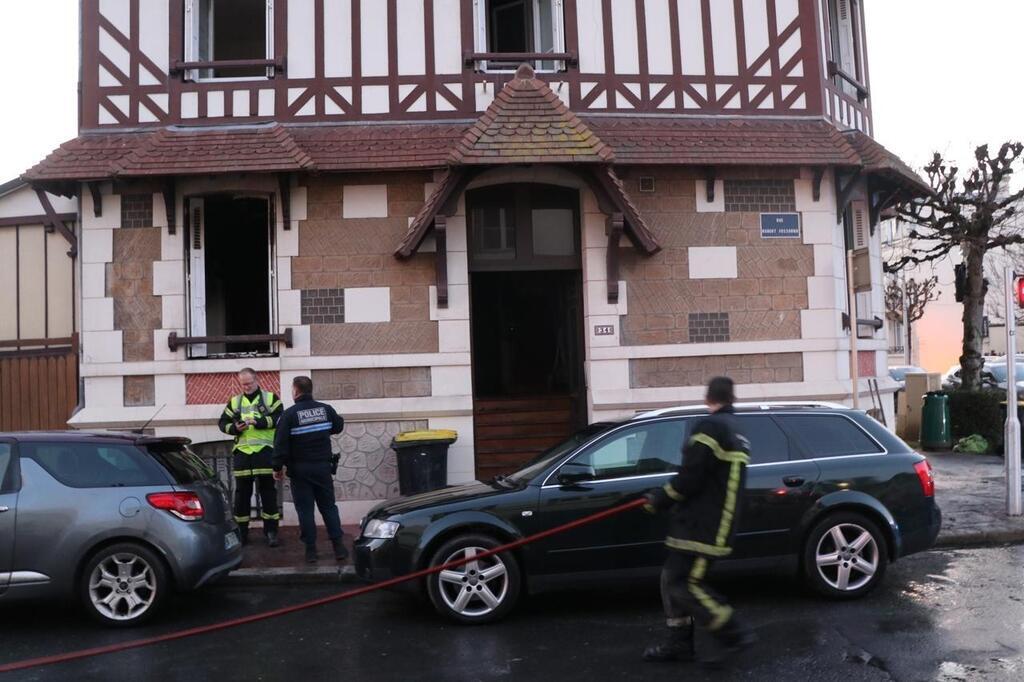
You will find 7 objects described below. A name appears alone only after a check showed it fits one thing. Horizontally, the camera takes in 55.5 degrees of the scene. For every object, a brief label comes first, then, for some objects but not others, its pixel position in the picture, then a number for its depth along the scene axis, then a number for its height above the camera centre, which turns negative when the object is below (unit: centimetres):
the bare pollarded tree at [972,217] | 1666 +237
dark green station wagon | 697 -112
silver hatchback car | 699 -110
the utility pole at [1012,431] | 1030 -86
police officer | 889 -80
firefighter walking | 555 -91
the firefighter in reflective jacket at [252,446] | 998 -76
